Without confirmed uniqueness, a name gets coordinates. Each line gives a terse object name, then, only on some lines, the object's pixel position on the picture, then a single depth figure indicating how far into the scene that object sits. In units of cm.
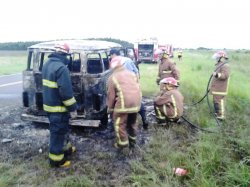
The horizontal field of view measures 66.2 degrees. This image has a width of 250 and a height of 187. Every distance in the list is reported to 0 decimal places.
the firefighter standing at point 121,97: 307
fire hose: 392
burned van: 355
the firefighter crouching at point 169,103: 392
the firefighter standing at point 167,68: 504
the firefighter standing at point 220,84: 437
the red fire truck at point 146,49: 1724
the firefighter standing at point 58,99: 274
